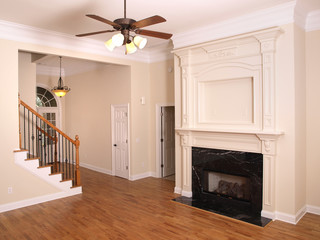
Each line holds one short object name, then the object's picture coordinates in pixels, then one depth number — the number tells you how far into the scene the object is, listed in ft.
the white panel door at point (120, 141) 22.79
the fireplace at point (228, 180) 14.48
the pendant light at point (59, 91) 24.13
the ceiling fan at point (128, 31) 9.37
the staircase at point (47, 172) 15.66
